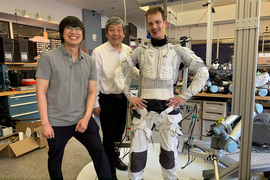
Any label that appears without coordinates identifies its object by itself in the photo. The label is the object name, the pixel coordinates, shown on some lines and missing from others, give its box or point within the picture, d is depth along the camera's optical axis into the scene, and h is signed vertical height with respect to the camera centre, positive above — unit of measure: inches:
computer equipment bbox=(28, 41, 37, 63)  133.3 +16.3
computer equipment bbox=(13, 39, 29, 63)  125.8 +15.9
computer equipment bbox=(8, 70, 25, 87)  130.0 -3.3
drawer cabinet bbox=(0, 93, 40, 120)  113.6 -20.9
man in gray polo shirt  48.9 -7.1
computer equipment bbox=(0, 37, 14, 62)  118.0 +15.5
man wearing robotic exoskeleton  57.4 -9.0
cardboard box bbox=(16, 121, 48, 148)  102.7 -32.5
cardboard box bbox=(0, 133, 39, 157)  92.0 -38.5
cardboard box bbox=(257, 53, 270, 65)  108.4 +7.2
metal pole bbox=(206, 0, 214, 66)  89.1 +19.0
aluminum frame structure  39.4 +0.8
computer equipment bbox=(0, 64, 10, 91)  121.5 -3.7
